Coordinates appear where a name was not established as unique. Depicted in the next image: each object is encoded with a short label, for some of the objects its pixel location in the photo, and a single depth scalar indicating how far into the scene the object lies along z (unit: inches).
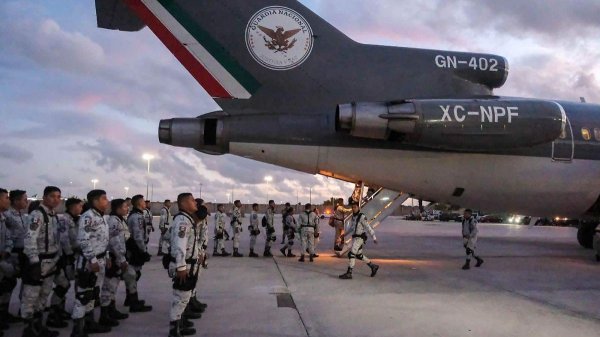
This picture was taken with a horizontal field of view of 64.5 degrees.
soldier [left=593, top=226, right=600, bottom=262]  516.4
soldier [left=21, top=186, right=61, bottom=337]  227.3
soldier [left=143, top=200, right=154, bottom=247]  513.4
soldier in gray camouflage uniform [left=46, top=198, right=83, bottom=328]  259.1
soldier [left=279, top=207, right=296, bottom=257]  570.1
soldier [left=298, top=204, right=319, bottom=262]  521.7
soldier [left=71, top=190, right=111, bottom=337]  225.5
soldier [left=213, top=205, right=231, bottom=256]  571.5
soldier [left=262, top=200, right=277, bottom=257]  571.5
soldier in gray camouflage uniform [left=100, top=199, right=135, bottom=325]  260.5
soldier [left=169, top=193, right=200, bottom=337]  222.1
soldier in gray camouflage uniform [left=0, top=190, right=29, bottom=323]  257.8
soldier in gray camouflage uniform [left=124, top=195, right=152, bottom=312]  284.2
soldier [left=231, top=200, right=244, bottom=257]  574.6
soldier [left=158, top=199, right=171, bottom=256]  608.7
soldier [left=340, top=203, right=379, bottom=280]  402.0
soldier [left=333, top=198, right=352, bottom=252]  556.0
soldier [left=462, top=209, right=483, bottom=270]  486.3
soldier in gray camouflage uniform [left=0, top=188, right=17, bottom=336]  251.1
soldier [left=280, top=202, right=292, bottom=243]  587.5
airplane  403.9
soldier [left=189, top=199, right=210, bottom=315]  252.6
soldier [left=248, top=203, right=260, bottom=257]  572.3
